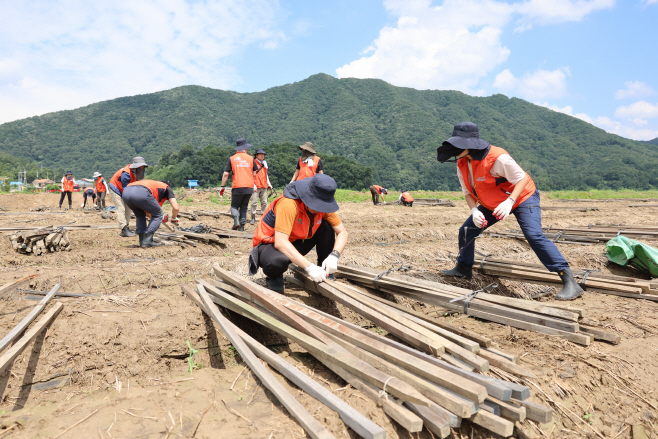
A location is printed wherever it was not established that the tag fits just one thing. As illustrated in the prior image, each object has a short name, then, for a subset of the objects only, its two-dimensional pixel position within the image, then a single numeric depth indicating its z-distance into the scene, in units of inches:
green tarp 175.9
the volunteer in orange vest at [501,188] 139.7
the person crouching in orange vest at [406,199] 627.2
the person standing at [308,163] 276.2
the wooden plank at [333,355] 72.4
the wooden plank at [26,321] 93.9
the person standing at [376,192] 650.5
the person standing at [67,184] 539.8
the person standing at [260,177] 322.0
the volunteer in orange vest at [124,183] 253.0
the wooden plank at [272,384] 66.1
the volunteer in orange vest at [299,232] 121.6
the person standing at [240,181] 288.2
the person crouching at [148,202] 225.6
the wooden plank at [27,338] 83.6
